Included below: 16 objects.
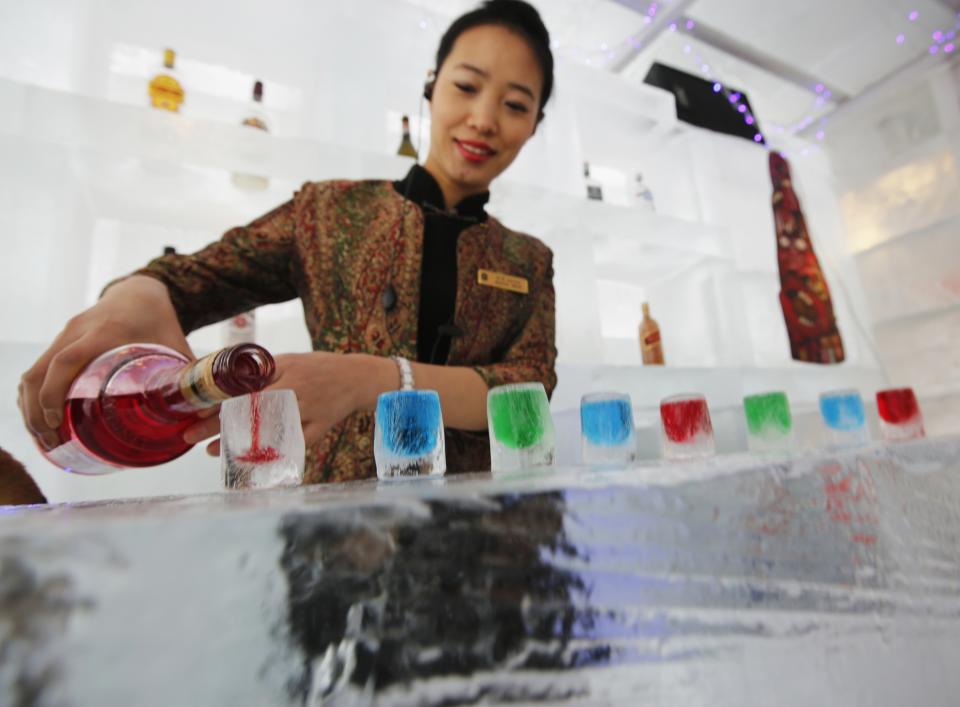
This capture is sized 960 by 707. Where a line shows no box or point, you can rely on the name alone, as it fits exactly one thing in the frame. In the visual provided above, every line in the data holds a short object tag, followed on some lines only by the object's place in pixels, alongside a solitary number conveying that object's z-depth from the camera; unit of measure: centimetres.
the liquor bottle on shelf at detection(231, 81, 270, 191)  145
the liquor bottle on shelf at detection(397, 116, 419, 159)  183
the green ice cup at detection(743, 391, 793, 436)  103
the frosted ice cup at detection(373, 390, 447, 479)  47
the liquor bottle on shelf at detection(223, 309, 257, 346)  134
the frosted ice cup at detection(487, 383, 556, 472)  53
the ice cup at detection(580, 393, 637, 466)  59
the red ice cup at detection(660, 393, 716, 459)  72
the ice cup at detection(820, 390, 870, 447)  108
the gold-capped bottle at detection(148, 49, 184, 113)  148
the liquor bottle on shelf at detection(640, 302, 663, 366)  220
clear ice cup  42
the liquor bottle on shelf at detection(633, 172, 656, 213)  246
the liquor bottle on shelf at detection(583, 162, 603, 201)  231
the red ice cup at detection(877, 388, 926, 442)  118
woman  69
